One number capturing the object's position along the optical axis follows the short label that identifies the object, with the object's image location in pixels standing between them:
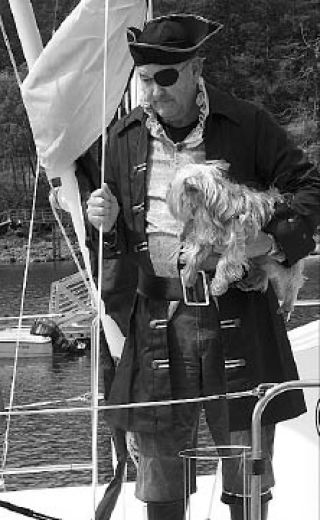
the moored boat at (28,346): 22.61
